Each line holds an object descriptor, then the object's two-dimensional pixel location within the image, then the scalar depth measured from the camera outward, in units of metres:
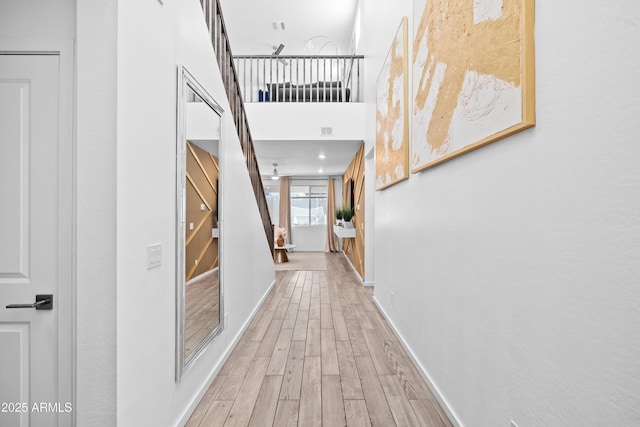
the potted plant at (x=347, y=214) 7.75
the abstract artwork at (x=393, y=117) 2.64
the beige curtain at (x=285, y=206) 10.87
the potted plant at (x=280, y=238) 8.06
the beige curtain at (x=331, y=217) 10.73
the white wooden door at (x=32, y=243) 1.30
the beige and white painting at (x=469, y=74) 1.12
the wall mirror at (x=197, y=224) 1.78
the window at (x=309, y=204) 11.21
